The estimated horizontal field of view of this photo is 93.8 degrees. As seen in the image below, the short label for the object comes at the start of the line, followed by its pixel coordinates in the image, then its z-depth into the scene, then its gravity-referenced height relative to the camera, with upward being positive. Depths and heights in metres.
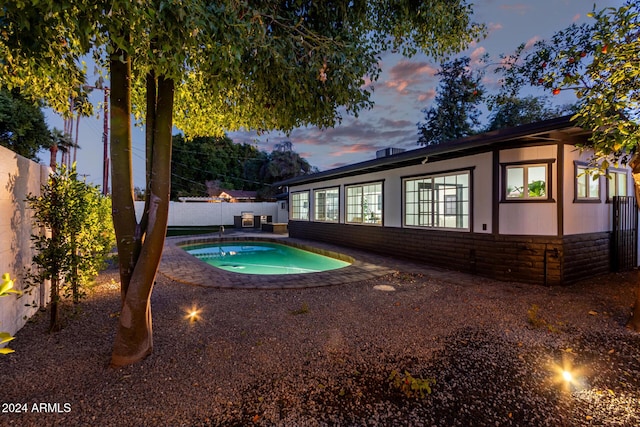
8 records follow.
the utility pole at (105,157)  16.22 +3.18
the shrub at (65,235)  3.26 -0.24
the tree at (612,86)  3.07 +1.47
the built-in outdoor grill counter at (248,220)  20.36 -0.34
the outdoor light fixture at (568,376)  2.54 -1.44
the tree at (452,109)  19.14 +7.09
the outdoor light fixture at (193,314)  4.01 -1.39
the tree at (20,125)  11.12 +3.52
